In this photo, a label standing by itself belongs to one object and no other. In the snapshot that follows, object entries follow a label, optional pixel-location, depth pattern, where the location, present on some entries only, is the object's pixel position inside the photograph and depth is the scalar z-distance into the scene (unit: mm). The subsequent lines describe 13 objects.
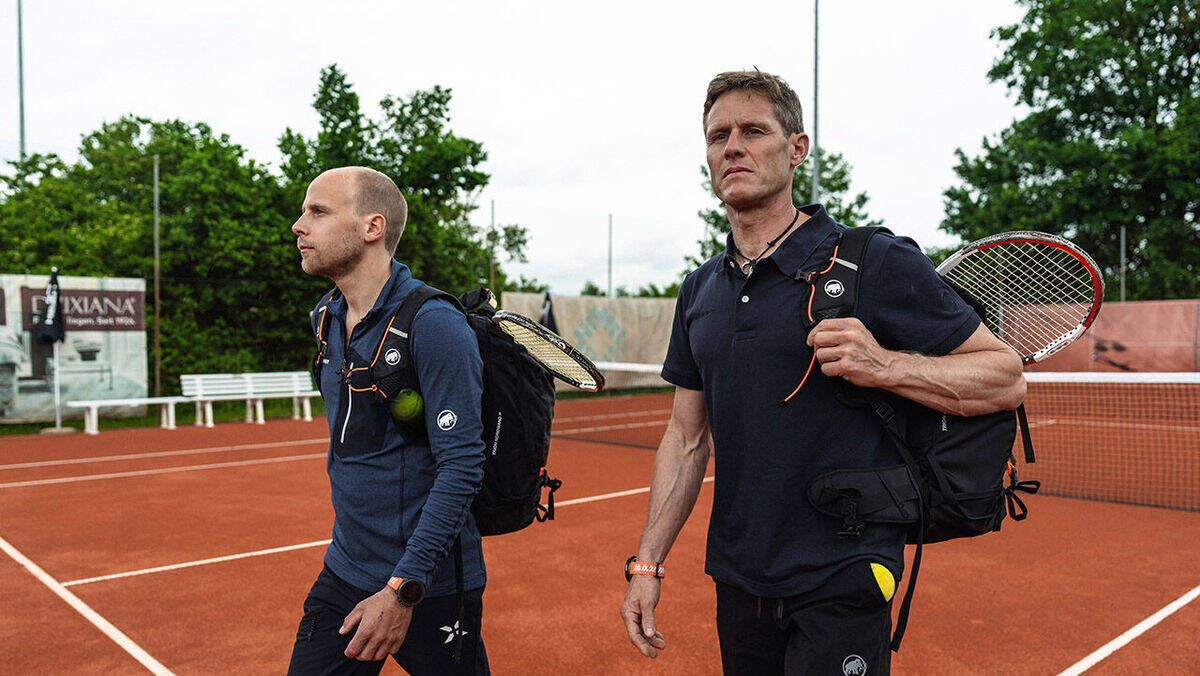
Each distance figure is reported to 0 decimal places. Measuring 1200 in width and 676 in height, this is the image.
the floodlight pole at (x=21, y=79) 30828
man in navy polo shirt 1788
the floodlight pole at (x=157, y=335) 15016
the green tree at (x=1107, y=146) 30906
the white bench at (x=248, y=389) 15211
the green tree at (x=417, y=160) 20094
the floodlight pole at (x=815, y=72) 19961
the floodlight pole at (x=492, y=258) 19731
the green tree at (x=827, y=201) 30469
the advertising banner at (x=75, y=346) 13750
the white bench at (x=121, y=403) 13734
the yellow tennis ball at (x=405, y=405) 2188
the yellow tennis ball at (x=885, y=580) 1814
